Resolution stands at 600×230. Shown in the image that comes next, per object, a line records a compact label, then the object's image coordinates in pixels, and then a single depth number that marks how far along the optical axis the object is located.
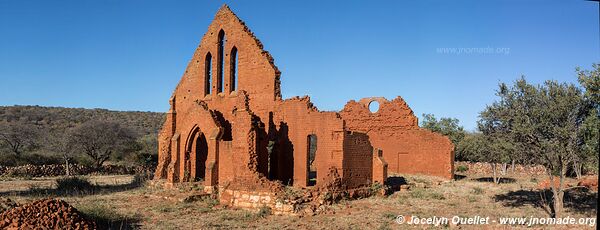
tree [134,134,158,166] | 39.25
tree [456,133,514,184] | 13.72
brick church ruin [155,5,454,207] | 17.12
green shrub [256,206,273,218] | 15.09
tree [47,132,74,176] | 33.88
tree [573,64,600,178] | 11.38
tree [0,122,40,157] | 38.00
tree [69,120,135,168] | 36.19
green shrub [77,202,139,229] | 13.33
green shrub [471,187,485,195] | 20.72
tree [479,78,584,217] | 12.39
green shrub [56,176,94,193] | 22.27
